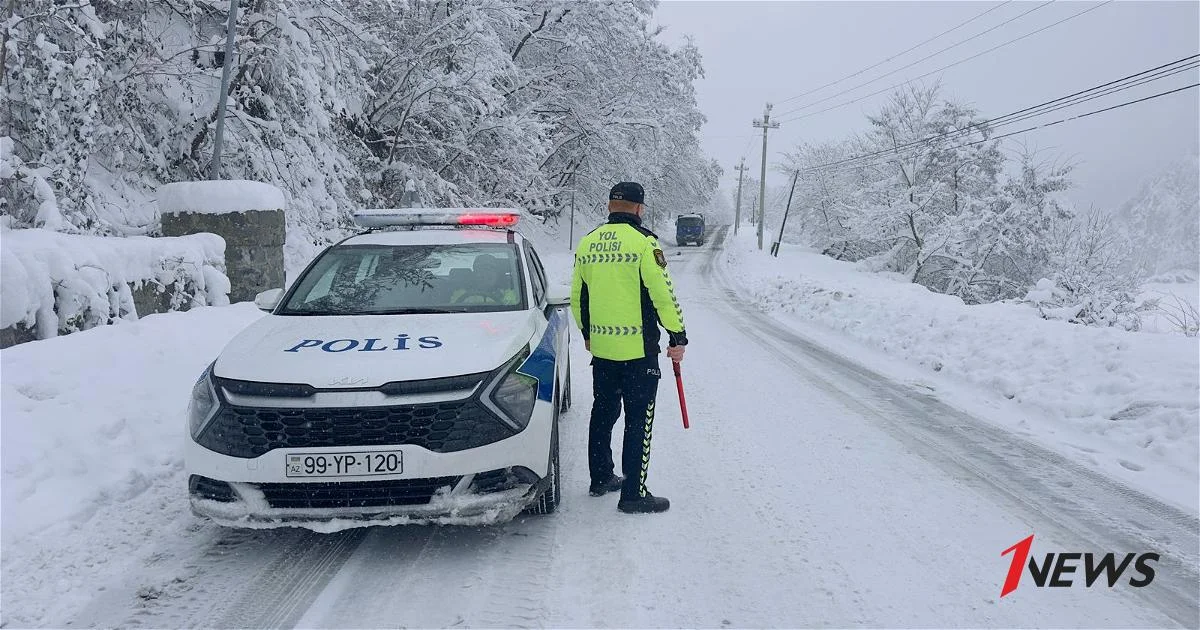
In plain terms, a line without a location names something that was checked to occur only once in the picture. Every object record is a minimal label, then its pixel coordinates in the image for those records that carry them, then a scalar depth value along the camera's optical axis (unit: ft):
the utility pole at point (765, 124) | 167.48
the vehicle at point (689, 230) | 163.84
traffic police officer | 13.65
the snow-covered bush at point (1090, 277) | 42.16
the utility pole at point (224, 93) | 33.37
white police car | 10.95
